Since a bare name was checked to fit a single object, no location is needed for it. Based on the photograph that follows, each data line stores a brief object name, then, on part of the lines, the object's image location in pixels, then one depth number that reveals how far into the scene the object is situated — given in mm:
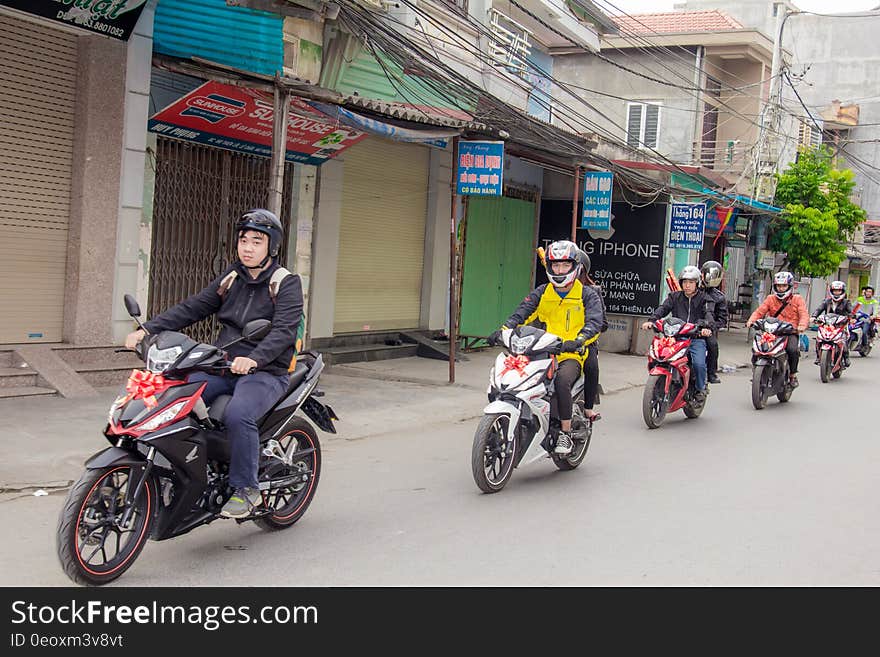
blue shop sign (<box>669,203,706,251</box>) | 19391
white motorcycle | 6941
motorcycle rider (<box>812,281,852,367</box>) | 17797
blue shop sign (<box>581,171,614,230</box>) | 17719
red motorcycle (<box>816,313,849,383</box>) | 16875
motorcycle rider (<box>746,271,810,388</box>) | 13117
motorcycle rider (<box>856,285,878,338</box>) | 24156
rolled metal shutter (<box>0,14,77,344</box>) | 9641
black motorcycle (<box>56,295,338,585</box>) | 4414
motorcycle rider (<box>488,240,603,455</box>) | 7656
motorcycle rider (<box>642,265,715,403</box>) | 11055
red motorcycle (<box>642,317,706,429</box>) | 10578
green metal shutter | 17938
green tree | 27031
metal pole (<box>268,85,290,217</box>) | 9633
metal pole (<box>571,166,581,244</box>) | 14895
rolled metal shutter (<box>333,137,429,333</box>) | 14969
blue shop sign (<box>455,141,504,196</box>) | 12711
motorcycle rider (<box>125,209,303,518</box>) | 4973
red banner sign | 10656
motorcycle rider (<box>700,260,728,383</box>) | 11164
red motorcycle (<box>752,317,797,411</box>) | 12750
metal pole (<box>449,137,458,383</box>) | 12375
